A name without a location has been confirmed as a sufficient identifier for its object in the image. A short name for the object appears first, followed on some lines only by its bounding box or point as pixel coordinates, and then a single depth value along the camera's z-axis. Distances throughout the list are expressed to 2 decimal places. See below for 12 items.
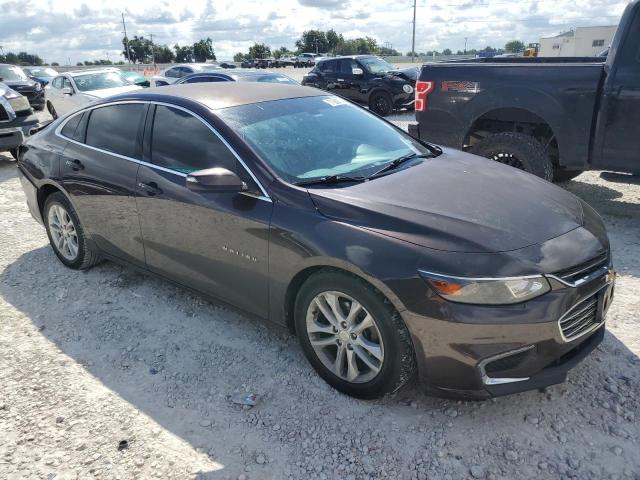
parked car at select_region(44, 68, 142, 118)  12.43
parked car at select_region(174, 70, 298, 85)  12.12
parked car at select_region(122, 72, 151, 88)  13.68
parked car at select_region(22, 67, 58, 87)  21.57
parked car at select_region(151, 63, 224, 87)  16.62
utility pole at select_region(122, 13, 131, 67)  80.50
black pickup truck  5.01
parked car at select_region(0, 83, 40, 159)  8.98
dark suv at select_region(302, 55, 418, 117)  14.45
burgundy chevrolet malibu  2.52
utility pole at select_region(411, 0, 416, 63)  66.69
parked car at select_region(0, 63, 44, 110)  16.92
